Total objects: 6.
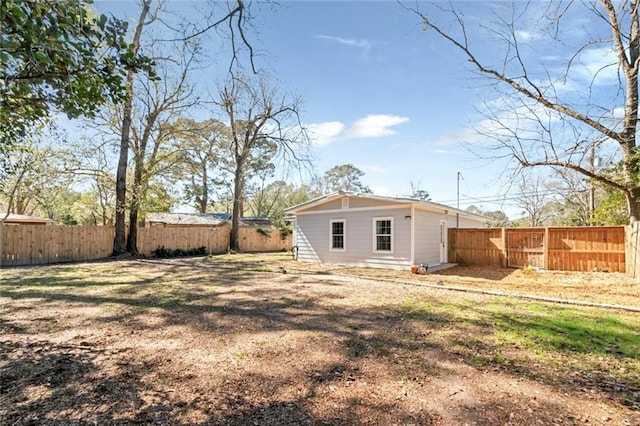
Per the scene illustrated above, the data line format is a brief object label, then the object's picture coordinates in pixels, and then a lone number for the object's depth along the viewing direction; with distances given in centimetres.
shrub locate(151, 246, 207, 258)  1653
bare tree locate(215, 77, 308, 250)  1775
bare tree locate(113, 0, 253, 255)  1495
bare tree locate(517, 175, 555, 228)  2855
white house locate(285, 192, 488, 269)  1133
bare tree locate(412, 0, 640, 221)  721
